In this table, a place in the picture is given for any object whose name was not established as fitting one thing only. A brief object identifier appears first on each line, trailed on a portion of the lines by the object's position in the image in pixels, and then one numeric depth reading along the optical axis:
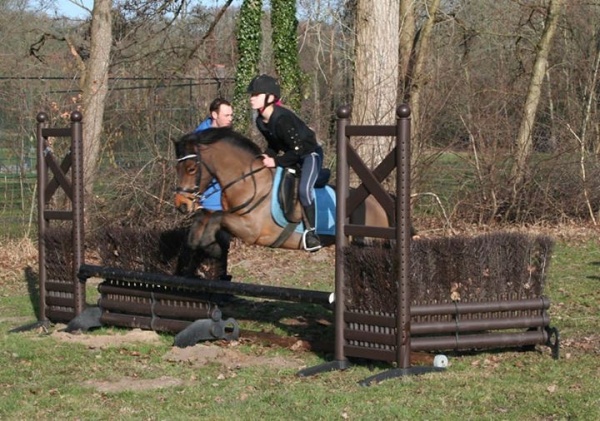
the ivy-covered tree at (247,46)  18.94
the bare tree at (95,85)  16.05
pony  9.52
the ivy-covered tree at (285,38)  20.78
